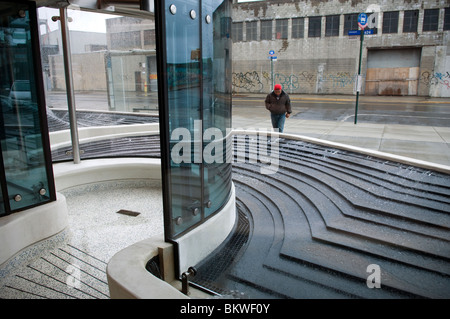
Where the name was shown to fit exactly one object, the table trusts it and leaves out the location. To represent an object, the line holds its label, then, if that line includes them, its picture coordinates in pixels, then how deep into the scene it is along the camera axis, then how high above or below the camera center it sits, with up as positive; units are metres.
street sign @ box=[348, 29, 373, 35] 13.69 +1.86
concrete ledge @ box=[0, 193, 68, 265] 3.58 -1.49
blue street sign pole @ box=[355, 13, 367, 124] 13.05 +2.19
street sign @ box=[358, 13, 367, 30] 13.05 +2.20
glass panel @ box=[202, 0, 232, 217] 3.32 -0.14
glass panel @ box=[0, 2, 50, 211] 3.71 -0.29
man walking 9.72 -0.52
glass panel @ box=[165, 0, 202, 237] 2.90 -0.22
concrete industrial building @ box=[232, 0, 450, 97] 27.11 +2.86
